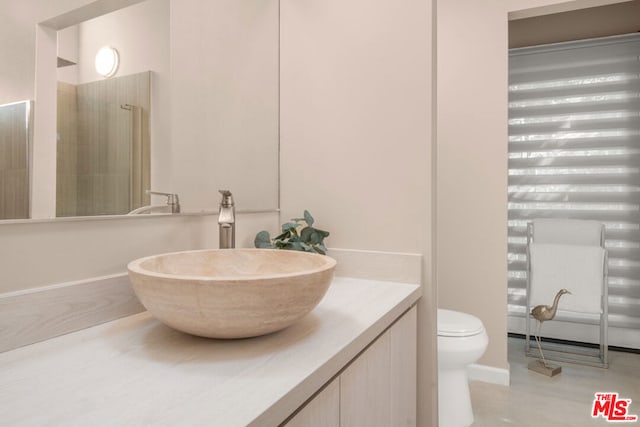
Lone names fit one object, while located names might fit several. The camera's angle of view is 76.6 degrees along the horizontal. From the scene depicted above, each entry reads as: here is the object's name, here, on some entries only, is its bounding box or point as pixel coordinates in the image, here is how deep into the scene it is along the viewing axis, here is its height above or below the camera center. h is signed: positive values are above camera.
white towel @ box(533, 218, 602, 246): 2.53 -0.10
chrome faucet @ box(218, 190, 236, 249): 1.05 -0.02
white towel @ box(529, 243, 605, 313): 2.38 -0.35
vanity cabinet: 0.64 -0.34
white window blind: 2.66 +0.46
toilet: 1.70 -0.61
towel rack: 2.46 -0.27
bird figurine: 2.38 -0.56
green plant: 1.21 -0.07
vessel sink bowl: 0.60 -0.13
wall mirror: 0.73 +0.25
